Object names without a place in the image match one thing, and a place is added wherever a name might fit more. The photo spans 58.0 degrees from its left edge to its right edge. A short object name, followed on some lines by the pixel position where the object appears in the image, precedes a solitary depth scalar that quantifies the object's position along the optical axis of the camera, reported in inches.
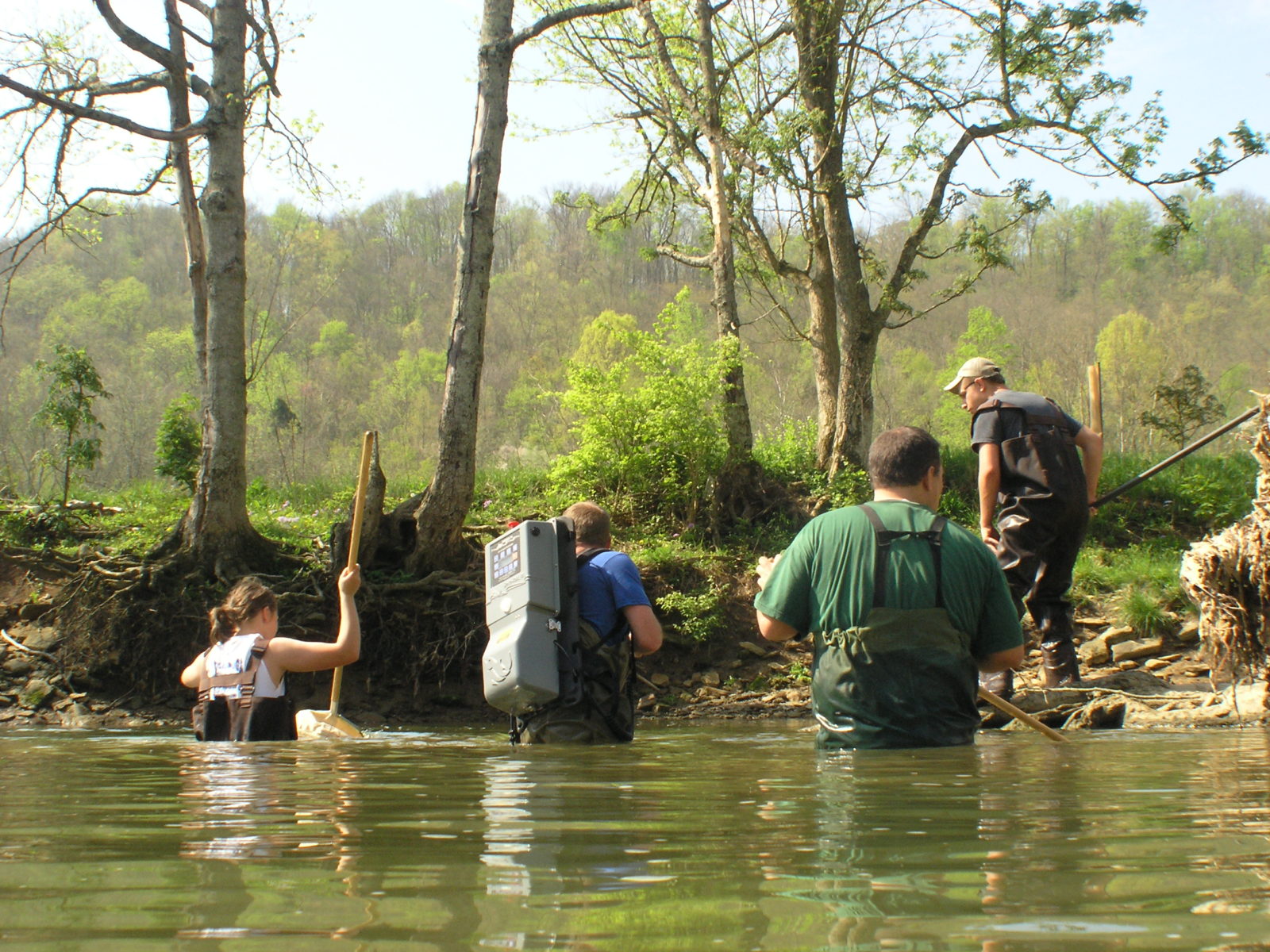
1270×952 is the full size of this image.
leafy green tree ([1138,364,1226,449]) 911.0
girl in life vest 261.3
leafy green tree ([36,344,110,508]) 644.7
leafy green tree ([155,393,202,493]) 665.0
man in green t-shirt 190.4
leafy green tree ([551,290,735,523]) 601.9
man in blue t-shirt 256.8
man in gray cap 320.5
